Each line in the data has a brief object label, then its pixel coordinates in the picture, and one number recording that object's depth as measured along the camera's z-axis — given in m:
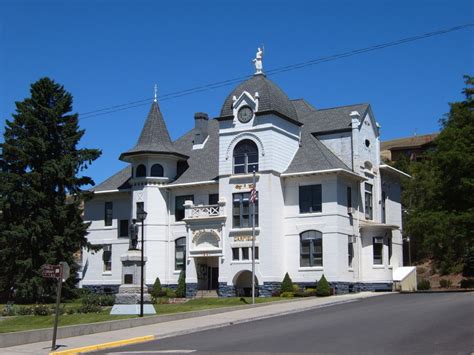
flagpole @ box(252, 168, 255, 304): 36.58
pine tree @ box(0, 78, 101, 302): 43.09
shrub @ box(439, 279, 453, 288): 56.09
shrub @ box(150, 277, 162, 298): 45.82
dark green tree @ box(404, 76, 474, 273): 43.25
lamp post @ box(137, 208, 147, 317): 28.70
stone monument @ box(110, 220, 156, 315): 29.66
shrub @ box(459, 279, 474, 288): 50.44
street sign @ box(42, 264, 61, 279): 20.08
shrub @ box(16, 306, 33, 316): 32.81
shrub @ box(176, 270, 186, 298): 45.62
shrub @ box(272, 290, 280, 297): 41.72
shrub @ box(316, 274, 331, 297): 40.38
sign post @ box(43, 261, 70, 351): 20.09
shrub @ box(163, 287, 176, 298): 45.72
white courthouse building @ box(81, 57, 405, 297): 43.06
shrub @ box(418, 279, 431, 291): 51.62
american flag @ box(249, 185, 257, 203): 38.53
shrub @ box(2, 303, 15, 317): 33.19
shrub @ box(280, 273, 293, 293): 41.62
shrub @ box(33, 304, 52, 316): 32.18
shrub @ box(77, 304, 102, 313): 31.89
